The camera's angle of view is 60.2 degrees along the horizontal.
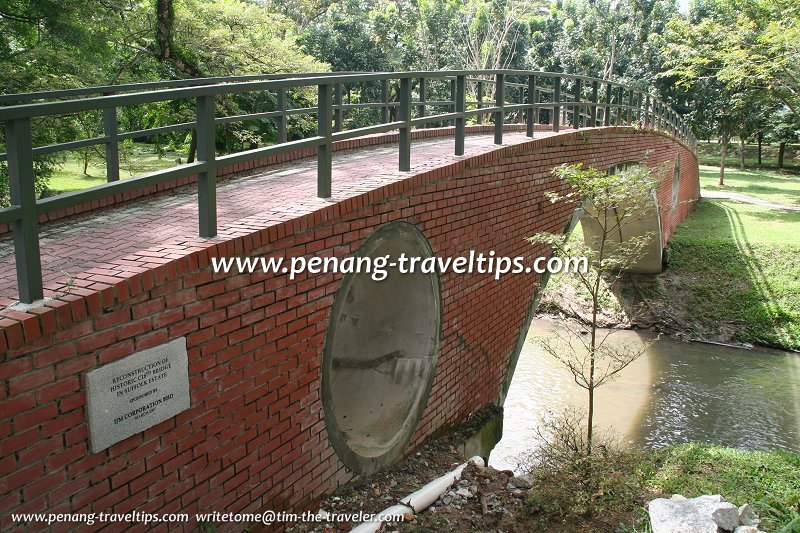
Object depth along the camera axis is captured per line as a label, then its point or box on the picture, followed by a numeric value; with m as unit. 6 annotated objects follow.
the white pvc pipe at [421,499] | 4.96
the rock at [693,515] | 5.05
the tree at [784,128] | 37.06
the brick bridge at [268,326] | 3.25
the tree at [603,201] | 6.75
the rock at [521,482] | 6.48
